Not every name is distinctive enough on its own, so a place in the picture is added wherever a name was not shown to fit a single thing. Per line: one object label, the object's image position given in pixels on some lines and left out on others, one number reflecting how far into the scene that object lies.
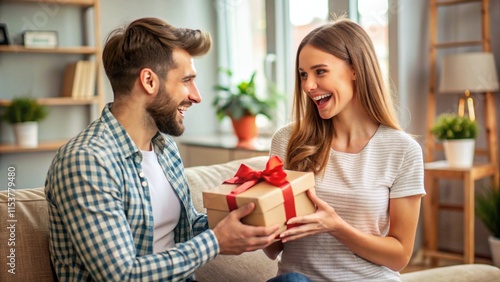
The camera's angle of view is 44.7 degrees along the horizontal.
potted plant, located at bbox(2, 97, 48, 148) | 4.21
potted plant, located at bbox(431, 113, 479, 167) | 3.42
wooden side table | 3.41
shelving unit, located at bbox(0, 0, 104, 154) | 4.28
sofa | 1.53
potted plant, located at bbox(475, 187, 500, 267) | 3.44
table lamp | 3.41
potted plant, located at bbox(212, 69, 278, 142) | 4.30
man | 1.32
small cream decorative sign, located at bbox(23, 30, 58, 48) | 4.28
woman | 1.62
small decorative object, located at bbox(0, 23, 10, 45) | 4.24
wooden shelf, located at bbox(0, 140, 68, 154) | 4.14
